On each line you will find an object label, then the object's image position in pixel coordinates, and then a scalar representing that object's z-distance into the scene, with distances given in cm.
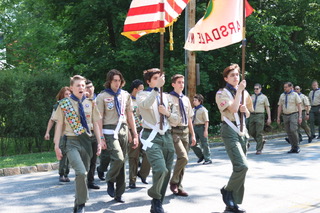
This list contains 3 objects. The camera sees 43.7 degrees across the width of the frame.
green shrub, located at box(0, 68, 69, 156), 1412
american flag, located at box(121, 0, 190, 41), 603
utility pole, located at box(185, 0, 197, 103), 1325
